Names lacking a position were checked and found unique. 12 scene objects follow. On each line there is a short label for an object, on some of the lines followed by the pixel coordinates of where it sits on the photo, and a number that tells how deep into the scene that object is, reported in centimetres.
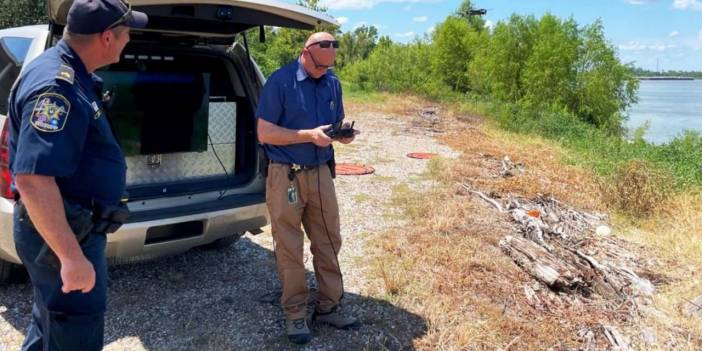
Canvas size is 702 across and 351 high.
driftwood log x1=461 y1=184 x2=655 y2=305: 448
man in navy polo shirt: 323
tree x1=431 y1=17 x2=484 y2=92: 3100
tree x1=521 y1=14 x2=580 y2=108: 1977
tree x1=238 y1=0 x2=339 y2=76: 2576
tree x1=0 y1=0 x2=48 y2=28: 2142
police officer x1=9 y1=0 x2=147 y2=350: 187
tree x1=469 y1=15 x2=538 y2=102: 2203
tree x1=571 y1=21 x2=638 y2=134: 2003
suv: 335
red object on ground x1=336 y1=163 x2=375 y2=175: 828
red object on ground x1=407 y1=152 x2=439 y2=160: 1005
